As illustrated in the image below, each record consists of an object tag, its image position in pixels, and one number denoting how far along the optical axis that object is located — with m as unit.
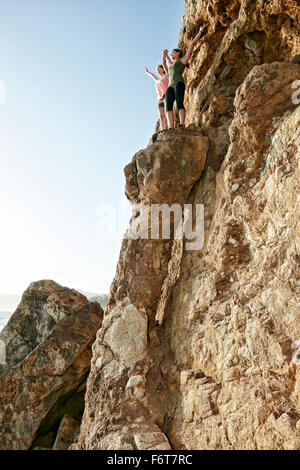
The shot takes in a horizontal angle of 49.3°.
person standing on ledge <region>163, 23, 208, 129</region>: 8.95
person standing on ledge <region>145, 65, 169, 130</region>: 10.22
